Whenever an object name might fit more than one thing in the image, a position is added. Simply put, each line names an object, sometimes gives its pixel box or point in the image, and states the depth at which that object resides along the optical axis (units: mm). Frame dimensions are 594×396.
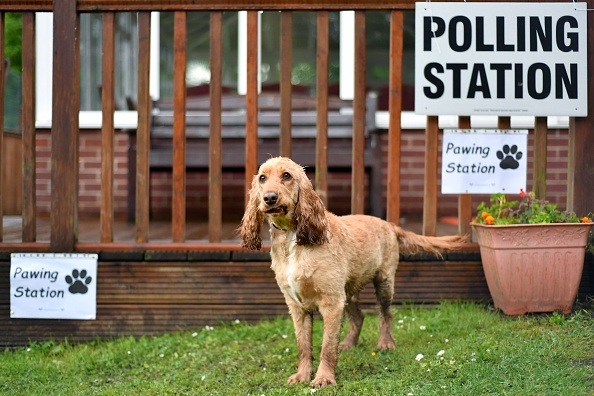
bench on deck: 7270
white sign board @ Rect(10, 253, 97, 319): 5023
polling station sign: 4949
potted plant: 4520
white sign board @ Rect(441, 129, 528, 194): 5020
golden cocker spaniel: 3768
